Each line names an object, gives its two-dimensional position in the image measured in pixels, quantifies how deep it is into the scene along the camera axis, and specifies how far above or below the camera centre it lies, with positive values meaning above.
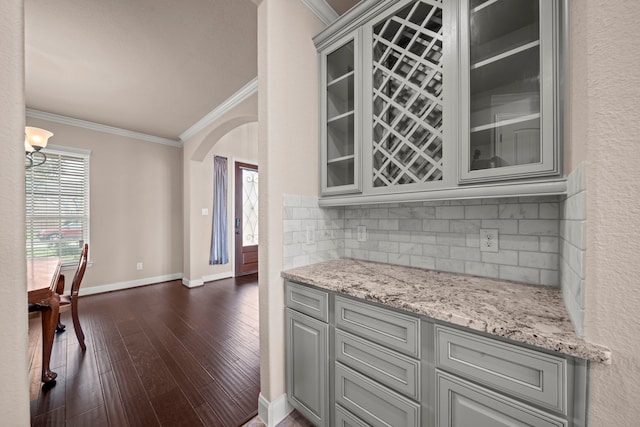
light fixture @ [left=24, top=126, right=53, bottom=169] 2.20 +0.71
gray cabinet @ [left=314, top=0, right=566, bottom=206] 0.94 +0.55
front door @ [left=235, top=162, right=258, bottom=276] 5.02 -0.11
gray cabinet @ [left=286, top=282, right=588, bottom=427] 0.70 -0.60
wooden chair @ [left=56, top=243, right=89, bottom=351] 2.24 -0.81
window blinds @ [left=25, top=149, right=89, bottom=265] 3.47 +0.15
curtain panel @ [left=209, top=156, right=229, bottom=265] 4.58 -0.03
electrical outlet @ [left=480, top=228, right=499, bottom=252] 1.28 -0.15
